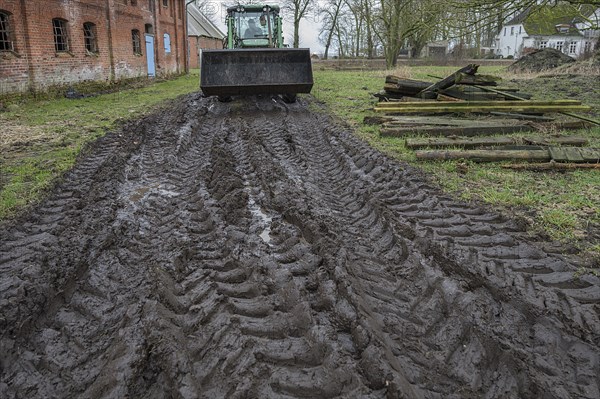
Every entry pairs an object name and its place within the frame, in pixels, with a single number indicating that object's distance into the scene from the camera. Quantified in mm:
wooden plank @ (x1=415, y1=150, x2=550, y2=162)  6863
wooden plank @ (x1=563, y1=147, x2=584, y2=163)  6720
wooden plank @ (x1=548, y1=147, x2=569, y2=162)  6727
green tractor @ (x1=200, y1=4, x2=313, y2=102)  11070
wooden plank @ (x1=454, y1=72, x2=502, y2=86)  11100
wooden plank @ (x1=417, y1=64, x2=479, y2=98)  11047
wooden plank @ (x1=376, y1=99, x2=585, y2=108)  10094
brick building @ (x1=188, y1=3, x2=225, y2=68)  43875
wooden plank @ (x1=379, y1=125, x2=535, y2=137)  8648
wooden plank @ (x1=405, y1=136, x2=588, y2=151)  7734
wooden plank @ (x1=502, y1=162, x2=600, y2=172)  6543
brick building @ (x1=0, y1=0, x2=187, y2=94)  13234
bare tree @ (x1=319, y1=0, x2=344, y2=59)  42688
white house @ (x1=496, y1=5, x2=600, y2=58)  52650
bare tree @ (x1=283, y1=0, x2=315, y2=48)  40084
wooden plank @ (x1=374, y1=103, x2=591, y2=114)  9984
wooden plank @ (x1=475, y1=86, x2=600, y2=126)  8745
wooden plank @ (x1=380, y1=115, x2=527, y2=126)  9148
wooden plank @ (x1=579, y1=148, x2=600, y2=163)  6727
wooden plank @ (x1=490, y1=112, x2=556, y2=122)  9669
